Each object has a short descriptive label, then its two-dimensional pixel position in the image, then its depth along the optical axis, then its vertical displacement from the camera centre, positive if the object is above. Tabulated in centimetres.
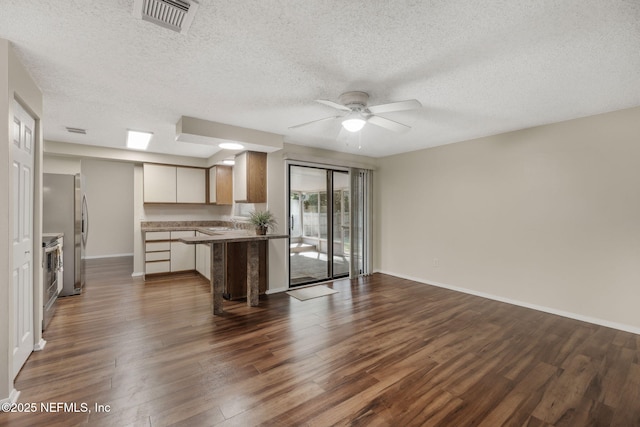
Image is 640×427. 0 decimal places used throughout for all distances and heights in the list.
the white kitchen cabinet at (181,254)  562 -80
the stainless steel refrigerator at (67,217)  398 -2
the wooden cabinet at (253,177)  435 +60
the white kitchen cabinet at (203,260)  502 -86
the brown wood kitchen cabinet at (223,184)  559 +61
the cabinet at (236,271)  419 -85
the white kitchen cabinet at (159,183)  552 +64
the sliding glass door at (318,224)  533 -21
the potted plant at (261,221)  407 -10
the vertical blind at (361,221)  543 -14
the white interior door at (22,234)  206 -14
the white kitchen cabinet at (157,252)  539 -72
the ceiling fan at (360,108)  247 +98
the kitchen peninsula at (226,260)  346 -62
